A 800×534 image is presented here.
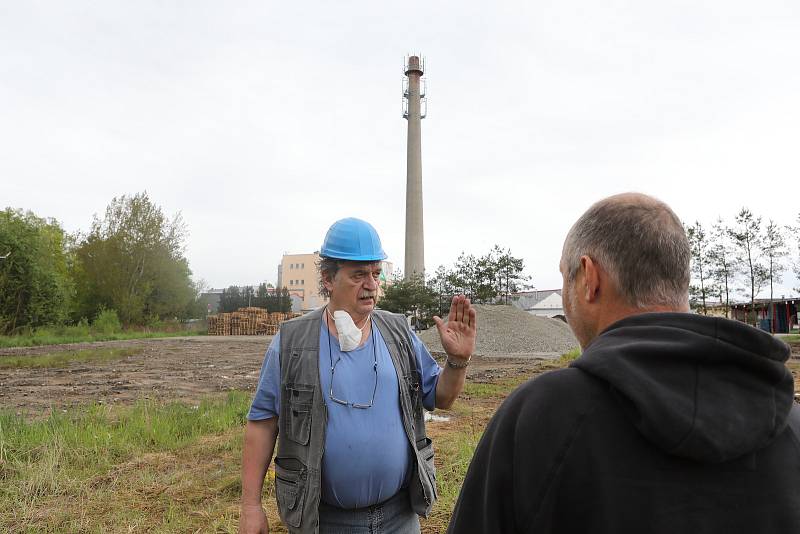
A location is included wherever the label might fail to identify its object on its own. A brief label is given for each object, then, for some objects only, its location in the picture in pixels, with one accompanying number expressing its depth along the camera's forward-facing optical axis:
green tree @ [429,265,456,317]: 32.56
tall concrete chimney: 40.69
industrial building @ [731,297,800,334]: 34.41
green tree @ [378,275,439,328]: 31.83
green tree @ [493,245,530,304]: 31.98
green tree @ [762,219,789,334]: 29.45
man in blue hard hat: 2.22
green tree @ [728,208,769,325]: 29.80
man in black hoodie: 0.90
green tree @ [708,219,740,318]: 29.92
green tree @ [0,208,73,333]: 29.98
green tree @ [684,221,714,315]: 29.41
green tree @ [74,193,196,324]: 38.72
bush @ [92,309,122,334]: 34.44
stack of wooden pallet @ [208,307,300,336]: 42.06
